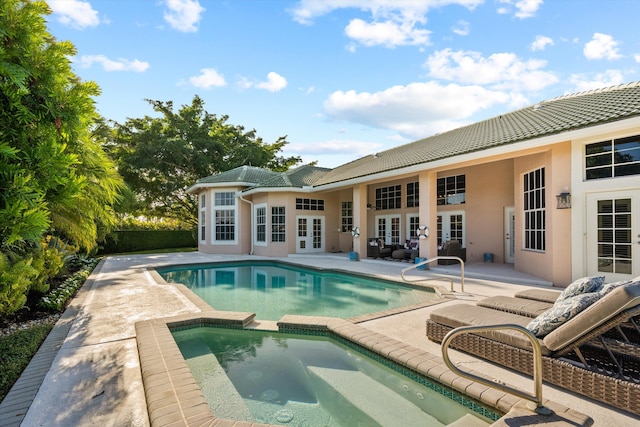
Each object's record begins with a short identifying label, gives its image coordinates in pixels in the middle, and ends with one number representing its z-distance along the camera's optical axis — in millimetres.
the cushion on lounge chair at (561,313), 3252
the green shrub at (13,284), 4621
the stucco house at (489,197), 7633
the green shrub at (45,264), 6844
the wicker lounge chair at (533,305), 3491
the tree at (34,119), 3281
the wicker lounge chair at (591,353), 2787
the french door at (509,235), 12766
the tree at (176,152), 25156
